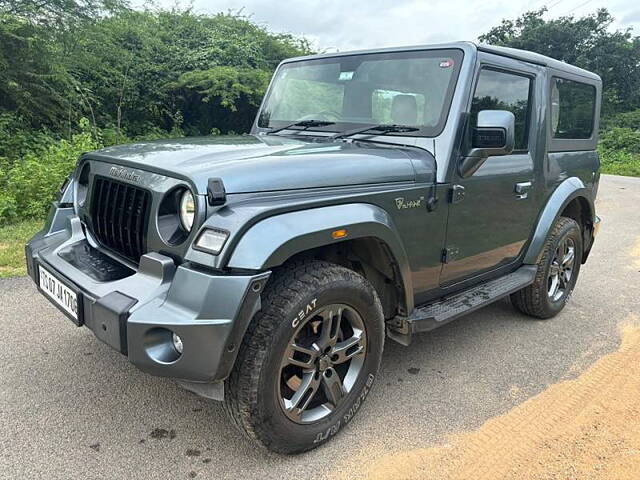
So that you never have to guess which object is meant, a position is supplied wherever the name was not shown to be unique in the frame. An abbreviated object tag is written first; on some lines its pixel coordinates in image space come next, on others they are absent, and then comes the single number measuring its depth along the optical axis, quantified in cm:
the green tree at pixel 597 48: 3027
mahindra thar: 208
